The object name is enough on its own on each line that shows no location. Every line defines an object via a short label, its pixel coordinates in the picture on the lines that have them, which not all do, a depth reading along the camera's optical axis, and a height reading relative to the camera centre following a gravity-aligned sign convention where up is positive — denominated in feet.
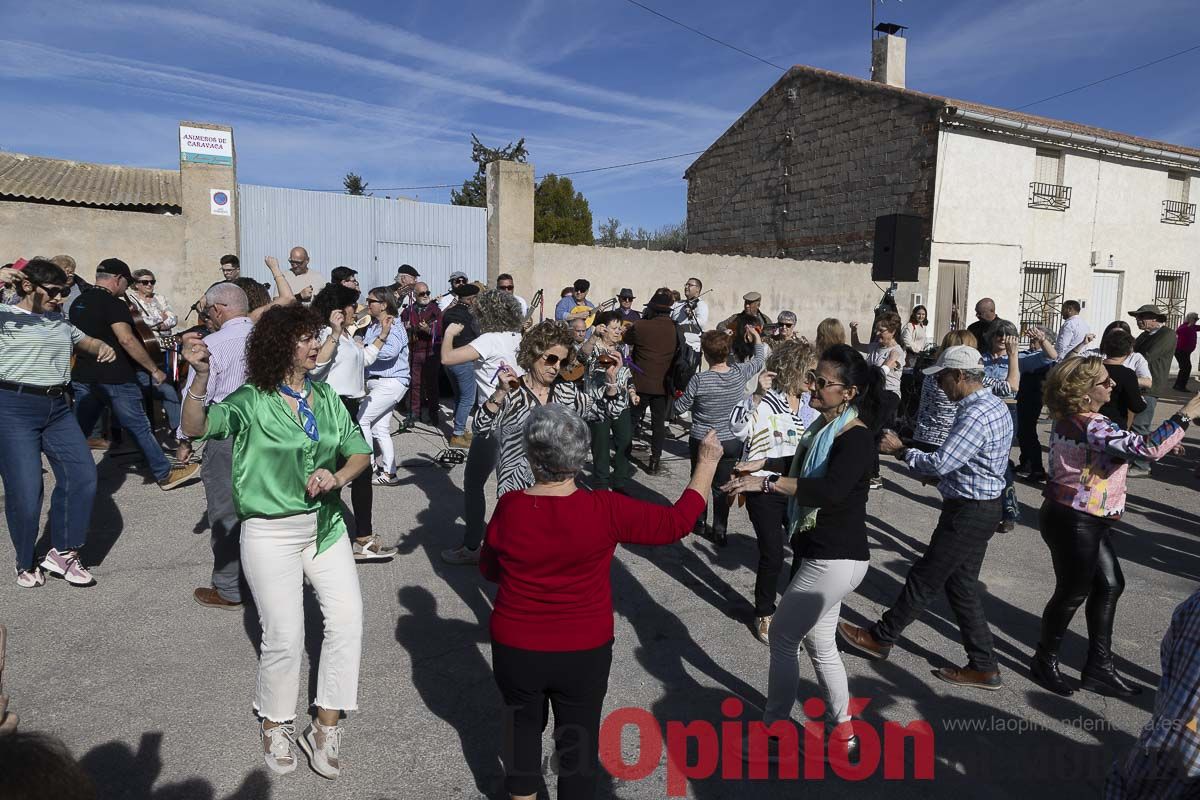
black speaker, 42.52 +4.30
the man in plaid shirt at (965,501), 11.64 -2.86
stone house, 54.34 +10.20
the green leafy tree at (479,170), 99.60 +19.96
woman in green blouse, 9.14 -2.65
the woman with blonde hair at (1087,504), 11.40 -2.80
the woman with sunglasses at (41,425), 13.51 -2.38
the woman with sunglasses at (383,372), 20.19 -1.78
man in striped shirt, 13.23 -2.73
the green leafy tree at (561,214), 103.76 +14.62
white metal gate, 34.58 +3.63
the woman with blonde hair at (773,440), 13.51 -2.26
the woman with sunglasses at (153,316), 25.12 -0.48
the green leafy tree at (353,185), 133.90 +22.24
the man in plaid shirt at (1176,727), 5.60 -3.07
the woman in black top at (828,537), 9.75 -2.96
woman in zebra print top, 13.23 -1.50
